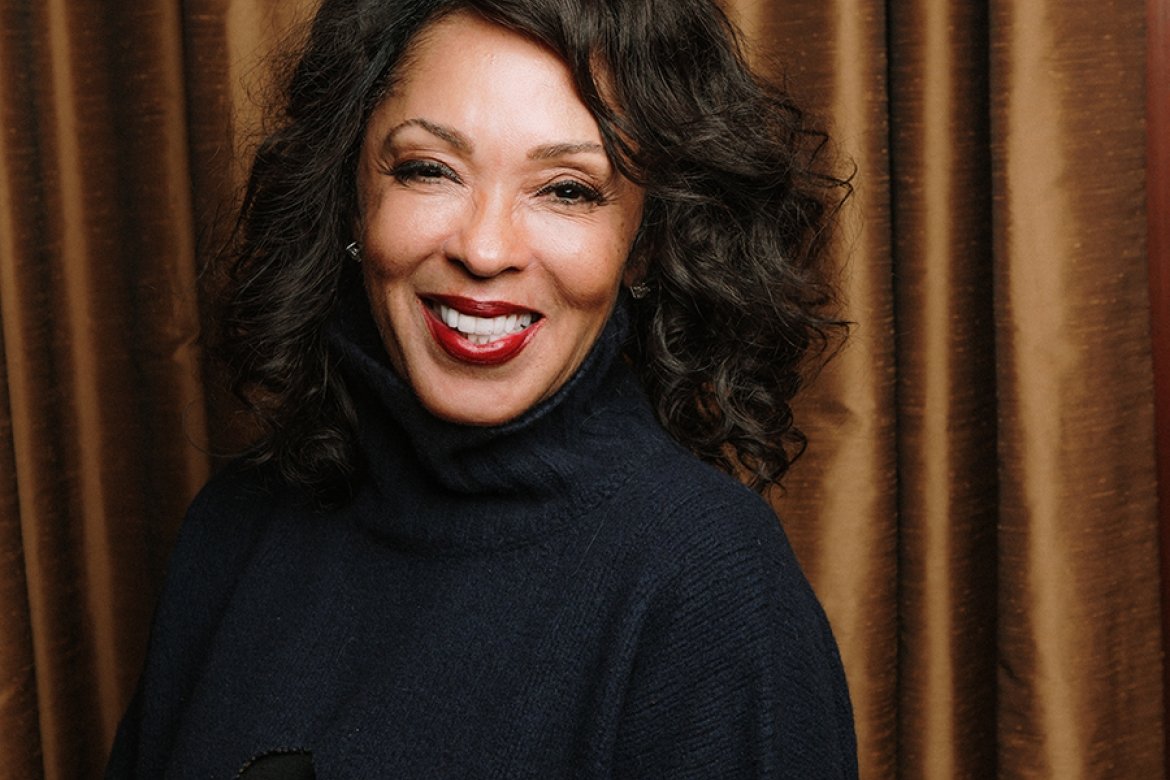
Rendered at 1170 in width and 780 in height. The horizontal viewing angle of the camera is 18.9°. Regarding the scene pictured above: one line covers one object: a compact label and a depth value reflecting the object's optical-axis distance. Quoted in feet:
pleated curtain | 5.60
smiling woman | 4.96
